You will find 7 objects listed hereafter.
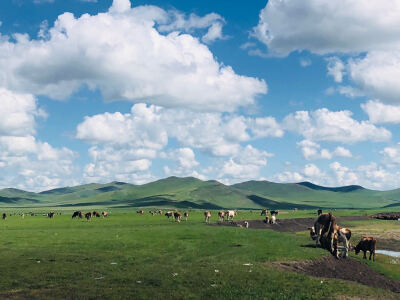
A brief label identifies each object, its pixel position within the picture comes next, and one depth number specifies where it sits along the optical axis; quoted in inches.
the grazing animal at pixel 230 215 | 3976.6
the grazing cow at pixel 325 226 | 1690.5
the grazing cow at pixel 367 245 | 1753.2
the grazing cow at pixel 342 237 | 1635.6
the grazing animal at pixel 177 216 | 3639.3
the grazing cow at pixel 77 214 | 4342.0
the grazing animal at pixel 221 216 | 3847.4
